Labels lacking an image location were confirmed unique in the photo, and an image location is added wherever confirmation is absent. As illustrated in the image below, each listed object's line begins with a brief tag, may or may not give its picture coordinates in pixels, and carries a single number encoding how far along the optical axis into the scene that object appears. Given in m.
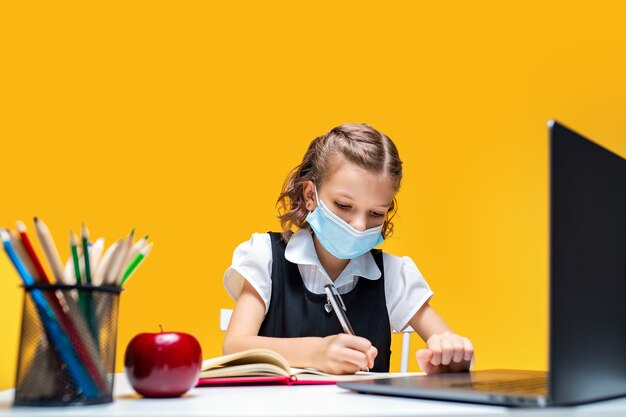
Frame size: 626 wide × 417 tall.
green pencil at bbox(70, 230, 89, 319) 0.64
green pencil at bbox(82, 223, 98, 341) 0.64
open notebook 0.87
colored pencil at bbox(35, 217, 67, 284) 0.61
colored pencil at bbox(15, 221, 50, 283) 0.62
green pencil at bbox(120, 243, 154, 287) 0.70
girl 1.46
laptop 0.60
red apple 0.72
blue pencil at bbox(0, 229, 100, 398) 0.62
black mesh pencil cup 0.62
